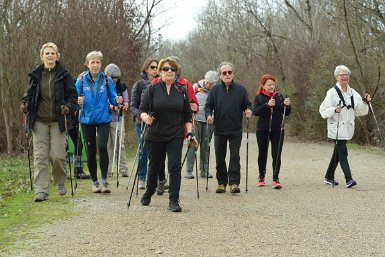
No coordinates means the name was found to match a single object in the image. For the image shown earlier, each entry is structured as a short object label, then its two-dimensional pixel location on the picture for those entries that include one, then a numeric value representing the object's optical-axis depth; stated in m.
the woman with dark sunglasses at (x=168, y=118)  8.72
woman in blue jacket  10.05
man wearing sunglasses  10.48
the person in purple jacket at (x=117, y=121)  12.66
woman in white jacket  11.34
